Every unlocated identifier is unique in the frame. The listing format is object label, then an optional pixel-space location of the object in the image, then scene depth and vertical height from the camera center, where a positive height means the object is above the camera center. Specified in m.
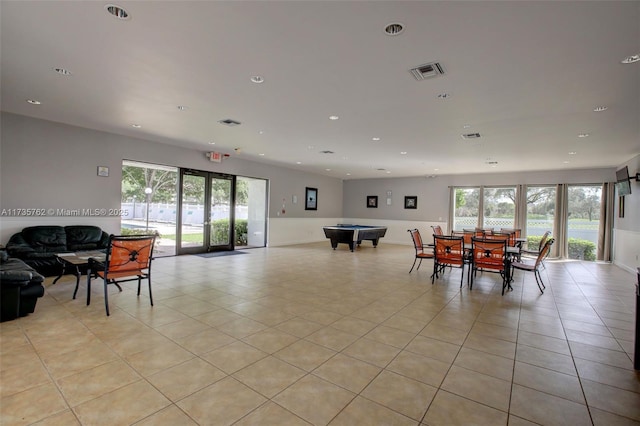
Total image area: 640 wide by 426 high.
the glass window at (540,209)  10.41 +0.30
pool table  9.98 -0.76
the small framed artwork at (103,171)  6.78 +0.73
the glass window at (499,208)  11.09 +0.32
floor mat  8.59 -1.30
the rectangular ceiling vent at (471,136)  6.11 +1.60
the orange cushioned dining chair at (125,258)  3.85 -0.68
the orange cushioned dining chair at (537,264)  5.25 -0.82
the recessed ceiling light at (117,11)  2.55 +1.62
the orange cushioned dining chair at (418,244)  6.32 -0.64
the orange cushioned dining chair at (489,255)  5.11 -0.65
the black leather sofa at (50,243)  5.33 -0.75
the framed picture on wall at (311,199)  12.66 +0.50
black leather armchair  3.36 -1.01
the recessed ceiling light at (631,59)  3.04 +1.61
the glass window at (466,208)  11.82 +0.29
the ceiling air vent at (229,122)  5.70 +1.61
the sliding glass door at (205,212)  8.48 -0.13
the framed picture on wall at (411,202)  13.06 +0.50
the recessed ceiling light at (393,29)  2.68 +1.62
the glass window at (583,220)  9.78 -0.02
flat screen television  7.67 +0.98
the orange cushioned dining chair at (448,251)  5.52 -0.65
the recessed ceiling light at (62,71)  3.73 +1.60
